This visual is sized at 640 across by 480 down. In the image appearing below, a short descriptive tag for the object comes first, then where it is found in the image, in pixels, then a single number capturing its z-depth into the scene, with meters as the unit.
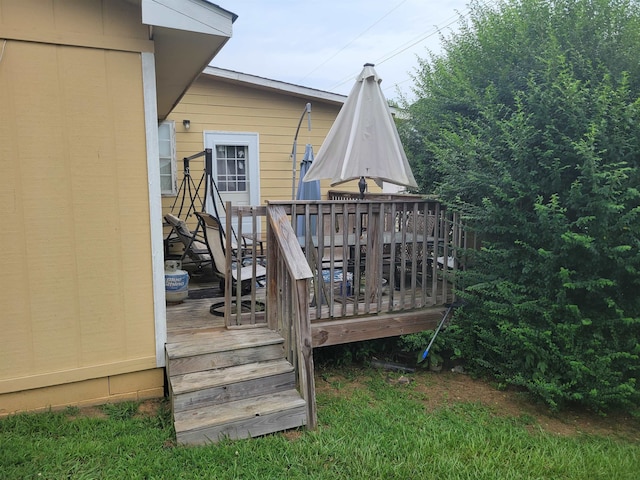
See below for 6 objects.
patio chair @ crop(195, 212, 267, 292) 4.18
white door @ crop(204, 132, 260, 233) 6.82
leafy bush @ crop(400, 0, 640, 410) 3.10
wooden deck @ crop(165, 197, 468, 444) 2.85
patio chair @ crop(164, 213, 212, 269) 4.81
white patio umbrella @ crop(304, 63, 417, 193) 4.11
